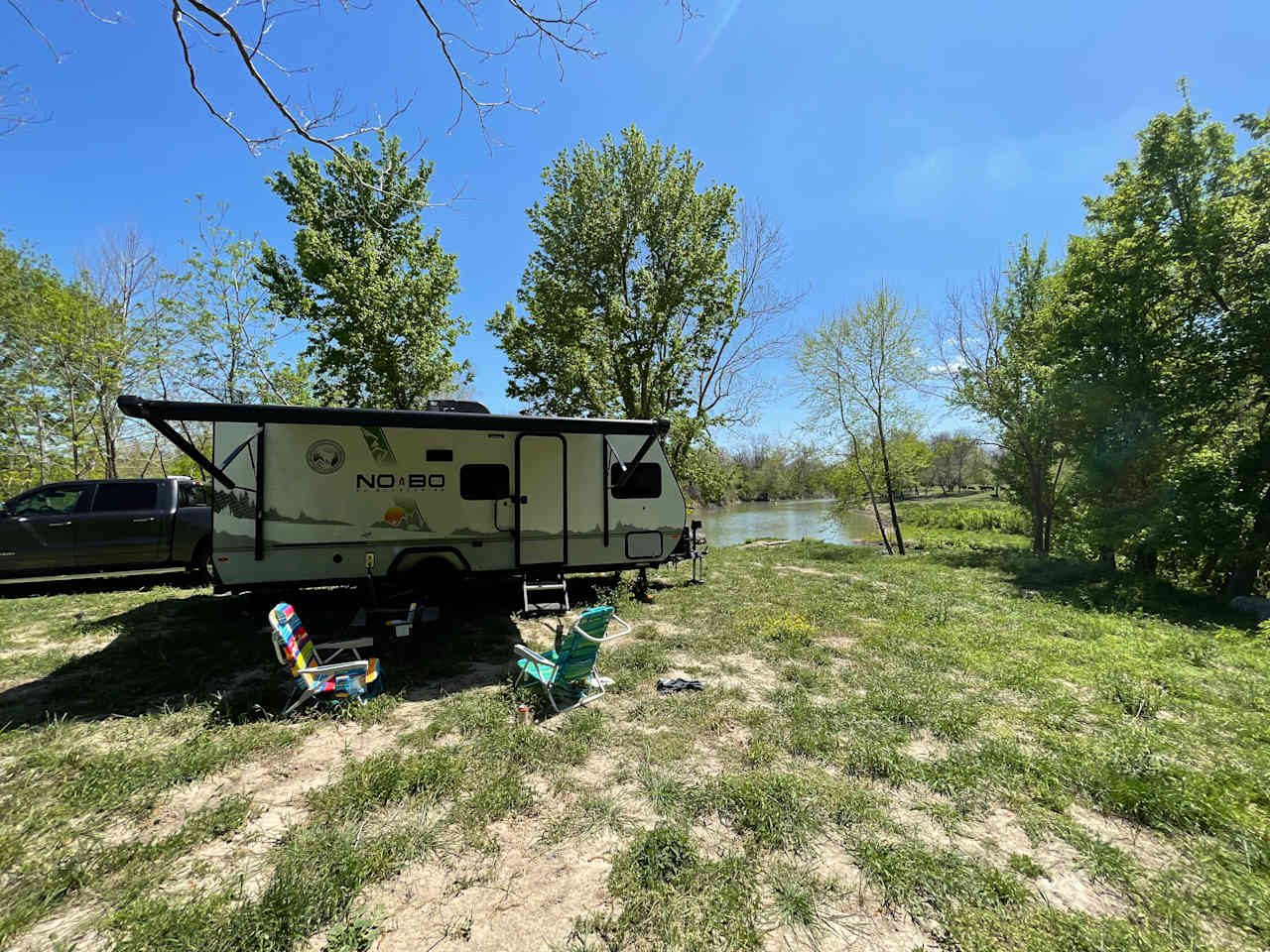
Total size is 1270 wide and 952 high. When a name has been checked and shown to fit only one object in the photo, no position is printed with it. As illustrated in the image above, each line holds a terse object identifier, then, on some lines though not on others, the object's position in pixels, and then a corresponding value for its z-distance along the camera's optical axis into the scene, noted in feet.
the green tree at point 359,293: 49.03
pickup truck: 25.31
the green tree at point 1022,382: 50.24
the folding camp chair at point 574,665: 13.80
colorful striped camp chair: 13.32
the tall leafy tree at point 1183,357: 30.17
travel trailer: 17.78
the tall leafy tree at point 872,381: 54.03
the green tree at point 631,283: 47.32
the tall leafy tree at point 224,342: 48.62
